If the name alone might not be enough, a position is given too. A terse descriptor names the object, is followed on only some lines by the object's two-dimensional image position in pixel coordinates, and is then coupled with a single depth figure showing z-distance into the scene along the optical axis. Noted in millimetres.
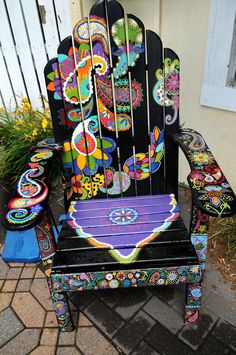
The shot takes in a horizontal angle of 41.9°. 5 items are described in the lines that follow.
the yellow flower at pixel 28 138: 2773
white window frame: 1967
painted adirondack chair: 1425
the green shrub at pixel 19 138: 2797
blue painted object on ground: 2168
